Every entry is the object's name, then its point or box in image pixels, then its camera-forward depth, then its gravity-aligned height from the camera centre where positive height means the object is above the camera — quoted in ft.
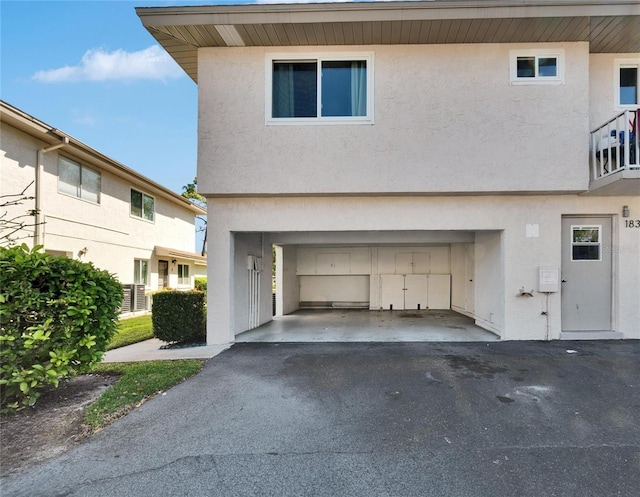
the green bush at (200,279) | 58.65 -4.93
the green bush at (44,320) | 11.75 -2.57
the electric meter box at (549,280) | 22.29 -1.62
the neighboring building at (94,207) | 28.37 +5.03
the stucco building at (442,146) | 21.77 +7.00
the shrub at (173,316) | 23.40 -4.40
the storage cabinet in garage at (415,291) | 39.06 -4.27
